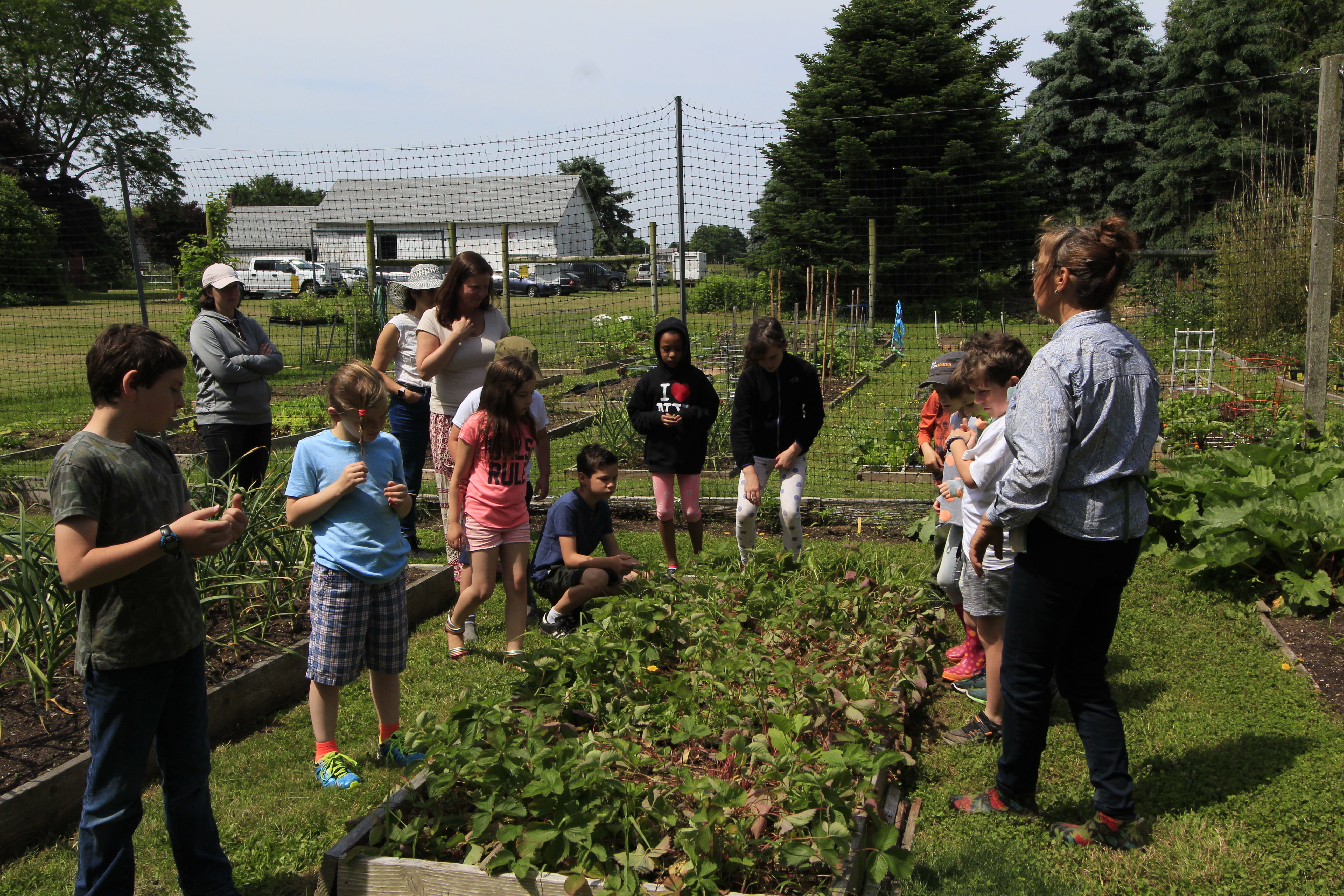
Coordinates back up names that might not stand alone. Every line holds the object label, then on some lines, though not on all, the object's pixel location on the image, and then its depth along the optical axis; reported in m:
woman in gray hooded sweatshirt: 4.95
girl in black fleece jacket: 5.14
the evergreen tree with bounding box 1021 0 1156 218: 30.73
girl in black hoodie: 5.35
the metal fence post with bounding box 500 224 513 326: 11.21
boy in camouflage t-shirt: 2.22
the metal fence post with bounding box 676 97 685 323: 6.69
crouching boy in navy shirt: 4.66
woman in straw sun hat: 5.30
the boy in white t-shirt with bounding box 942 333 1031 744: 3.37
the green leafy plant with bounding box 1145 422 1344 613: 4.45
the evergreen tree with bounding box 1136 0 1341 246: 24.48
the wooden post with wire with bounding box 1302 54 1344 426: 6.60
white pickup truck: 27.91
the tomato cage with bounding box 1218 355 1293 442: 8.38
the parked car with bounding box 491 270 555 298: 25.36
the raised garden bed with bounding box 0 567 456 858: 2.85
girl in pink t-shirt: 4.22
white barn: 15.64
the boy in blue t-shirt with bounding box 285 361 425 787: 3.22
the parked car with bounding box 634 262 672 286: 16.53
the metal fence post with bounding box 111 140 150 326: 9.14
